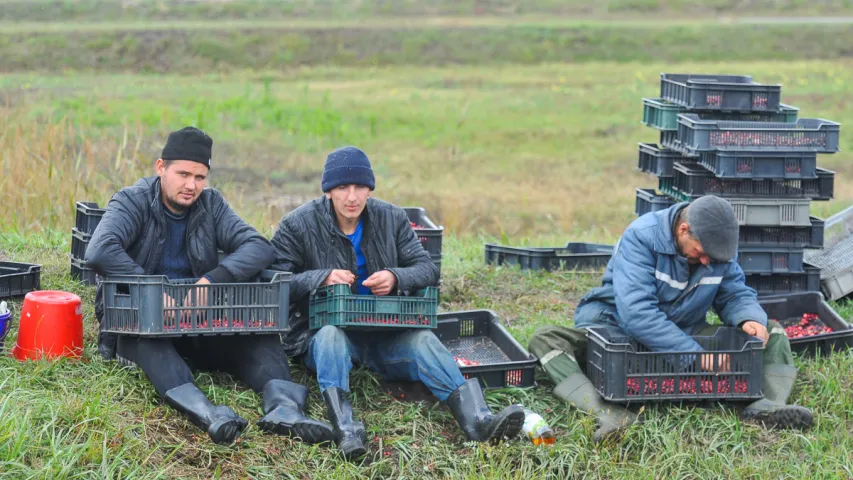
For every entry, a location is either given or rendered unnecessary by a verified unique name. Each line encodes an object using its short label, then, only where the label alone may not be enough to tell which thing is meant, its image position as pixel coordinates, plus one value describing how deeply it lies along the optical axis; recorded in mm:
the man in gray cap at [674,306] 9945
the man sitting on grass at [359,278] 9492
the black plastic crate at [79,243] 12218
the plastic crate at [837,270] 14047
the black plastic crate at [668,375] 9797
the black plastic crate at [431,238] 12867
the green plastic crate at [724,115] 13711
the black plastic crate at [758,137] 12641
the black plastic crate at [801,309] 12375
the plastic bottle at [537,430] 9454
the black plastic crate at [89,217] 12195
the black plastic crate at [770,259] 13148
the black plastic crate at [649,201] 13648
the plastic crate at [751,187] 12898
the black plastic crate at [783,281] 13492
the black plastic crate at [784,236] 13172
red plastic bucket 9773
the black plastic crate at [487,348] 10492
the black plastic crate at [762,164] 12562
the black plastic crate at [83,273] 12750
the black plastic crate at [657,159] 13680
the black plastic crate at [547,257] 15977
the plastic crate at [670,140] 13406
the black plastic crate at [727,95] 13367
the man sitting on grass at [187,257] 9289
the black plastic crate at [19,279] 11703
